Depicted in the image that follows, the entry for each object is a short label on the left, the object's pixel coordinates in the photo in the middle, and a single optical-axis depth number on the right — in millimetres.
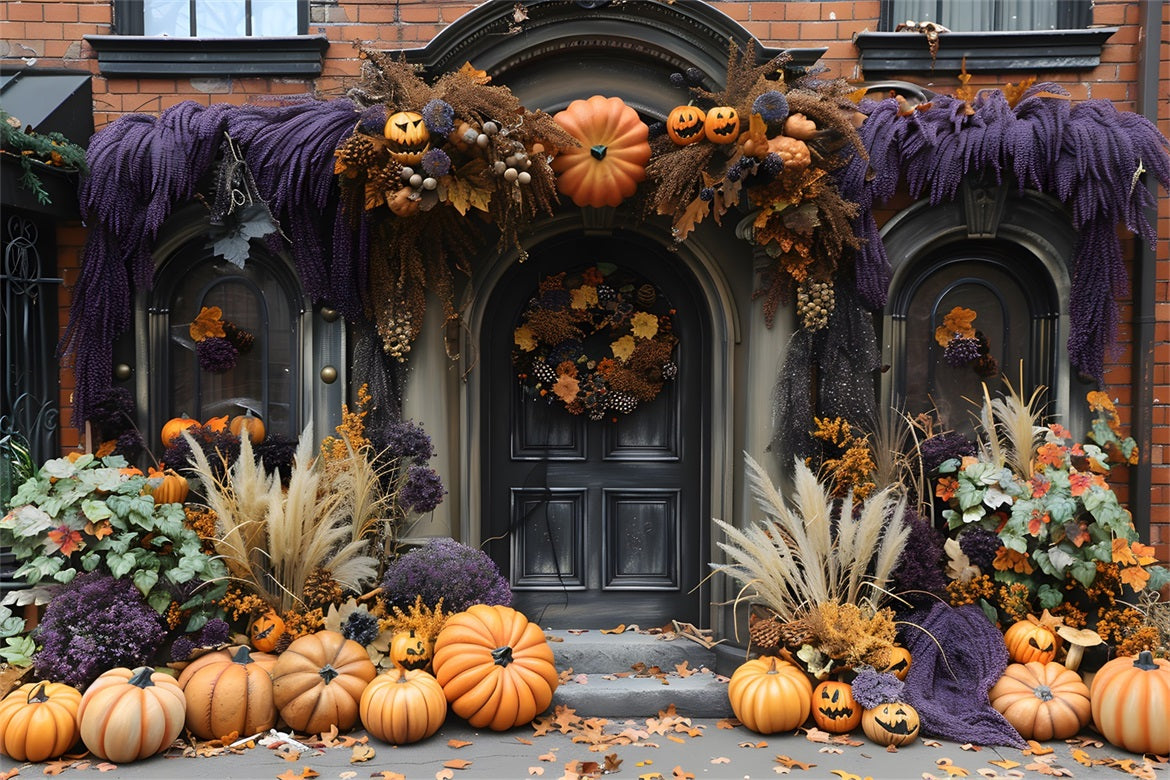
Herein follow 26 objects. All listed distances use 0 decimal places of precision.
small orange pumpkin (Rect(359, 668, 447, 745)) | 4227
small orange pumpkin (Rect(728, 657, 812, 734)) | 4410
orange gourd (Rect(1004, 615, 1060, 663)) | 4656
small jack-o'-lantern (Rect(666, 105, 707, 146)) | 4809
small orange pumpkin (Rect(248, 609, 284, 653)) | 4625
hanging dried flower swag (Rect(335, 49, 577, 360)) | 4617
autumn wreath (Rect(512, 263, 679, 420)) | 5523
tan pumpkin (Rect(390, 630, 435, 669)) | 4523
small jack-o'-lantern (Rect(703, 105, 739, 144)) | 4715
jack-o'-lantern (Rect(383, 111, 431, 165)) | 4594
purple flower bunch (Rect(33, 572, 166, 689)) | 4297
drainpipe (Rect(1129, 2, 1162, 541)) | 5238
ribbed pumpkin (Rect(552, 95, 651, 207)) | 4934
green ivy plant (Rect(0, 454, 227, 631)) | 4496
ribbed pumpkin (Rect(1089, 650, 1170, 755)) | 4152
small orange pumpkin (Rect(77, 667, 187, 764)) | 3973
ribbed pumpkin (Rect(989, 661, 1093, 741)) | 4348
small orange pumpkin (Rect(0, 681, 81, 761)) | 4004
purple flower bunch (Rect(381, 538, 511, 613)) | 4770
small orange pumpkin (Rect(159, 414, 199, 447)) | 5223
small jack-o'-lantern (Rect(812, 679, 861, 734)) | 4410
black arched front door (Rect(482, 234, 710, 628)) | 5633
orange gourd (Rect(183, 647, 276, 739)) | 4230
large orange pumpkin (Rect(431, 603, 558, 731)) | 4371
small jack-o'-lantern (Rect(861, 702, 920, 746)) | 4250
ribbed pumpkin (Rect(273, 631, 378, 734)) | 4316
